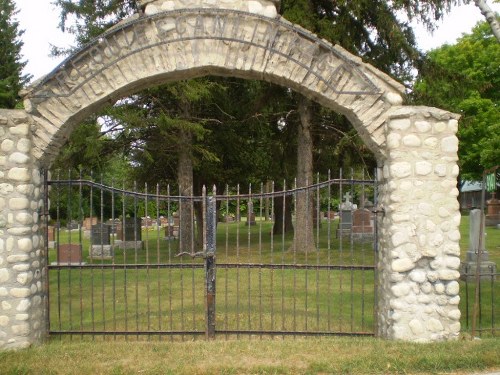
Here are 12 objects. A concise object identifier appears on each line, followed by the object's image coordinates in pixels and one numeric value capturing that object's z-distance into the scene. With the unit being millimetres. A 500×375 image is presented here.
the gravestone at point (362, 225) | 19859
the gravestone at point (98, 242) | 17155
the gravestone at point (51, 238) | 20534
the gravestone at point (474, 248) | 12069
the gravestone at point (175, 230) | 24344
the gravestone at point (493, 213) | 26905
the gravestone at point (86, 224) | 26650
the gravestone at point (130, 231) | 19047
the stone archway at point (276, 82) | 6195
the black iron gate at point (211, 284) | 6598
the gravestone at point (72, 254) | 14406
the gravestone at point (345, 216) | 21050
